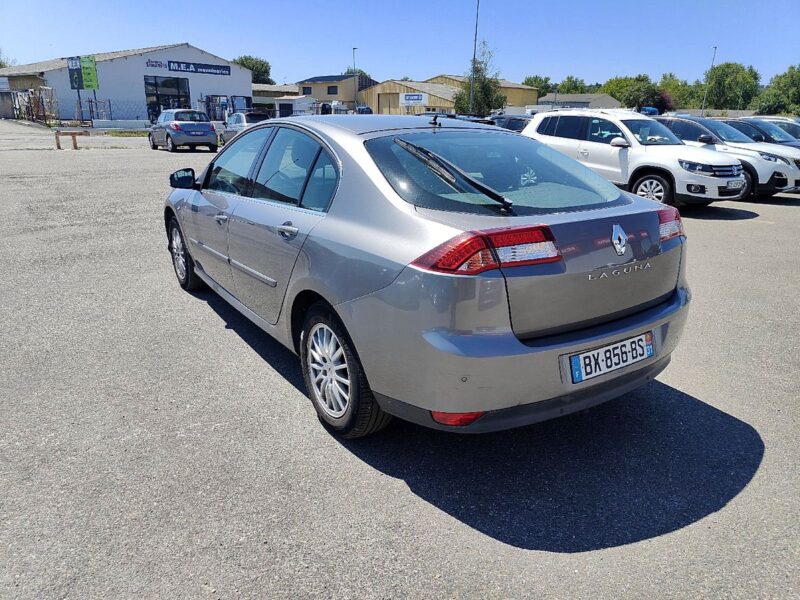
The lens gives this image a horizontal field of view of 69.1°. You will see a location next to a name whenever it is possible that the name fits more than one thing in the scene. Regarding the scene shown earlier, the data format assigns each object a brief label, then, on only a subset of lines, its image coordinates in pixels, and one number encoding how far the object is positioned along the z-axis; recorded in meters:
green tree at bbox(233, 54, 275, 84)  119.62
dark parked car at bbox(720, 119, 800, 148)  14.32
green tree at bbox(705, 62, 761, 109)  118.12
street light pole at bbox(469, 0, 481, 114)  45.11
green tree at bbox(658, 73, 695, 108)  136.75
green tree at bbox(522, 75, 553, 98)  138.80
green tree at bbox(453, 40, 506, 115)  49.25
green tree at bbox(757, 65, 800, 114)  92.56
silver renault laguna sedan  2.38
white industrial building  47.88
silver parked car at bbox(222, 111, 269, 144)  24.94
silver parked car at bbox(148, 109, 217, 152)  23.47
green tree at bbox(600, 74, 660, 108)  97.06
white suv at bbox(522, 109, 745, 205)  10.13
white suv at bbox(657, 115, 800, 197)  12.21
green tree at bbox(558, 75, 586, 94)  145.25
